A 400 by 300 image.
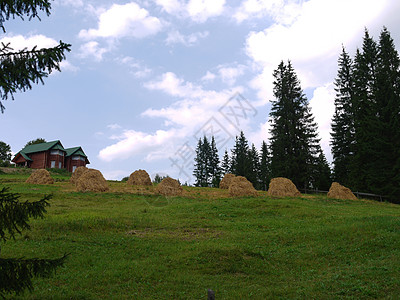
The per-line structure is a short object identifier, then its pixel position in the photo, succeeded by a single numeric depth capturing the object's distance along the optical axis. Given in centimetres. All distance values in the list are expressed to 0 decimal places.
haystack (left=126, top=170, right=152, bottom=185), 3238
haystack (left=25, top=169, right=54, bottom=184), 3167
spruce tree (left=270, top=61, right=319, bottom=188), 3928
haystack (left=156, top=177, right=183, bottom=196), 2760
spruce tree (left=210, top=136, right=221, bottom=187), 7306
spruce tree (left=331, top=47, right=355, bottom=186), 4013
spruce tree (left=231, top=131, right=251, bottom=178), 6365
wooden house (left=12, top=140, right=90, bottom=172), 5394
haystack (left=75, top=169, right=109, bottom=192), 2688
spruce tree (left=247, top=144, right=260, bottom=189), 6361
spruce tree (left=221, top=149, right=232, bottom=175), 7488
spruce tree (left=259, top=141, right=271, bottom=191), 6568
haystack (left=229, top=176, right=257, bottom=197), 2773
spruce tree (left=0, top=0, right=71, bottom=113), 559
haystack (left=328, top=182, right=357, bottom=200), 2931
